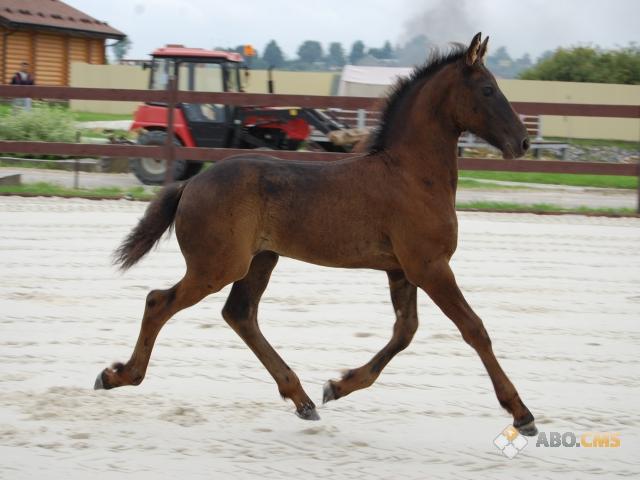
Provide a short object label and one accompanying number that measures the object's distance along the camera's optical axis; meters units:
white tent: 30.30
